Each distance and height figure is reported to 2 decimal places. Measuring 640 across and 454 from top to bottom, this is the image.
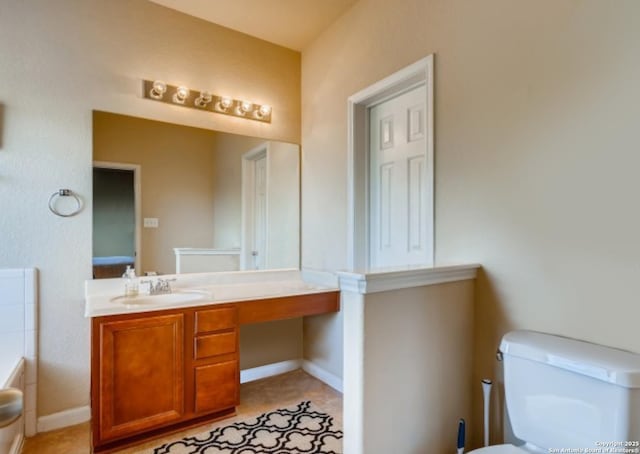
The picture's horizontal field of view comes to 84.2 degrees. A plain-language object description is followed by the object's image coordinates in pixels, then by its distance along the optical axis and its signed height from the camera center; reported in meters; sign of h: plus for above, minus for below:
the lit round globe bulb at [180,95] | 2.44 +0.91
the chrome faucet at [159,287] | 2.31 -0.40
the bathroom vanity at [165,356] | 1.78 -0.71
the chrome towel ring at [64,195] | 2.06 +0.14
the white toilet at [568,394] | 1.06 -0.56
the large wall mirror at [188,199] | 2.26 +0.19
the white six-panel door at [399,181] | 2.13 +0.29
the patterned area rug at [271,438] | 1.87 -1.18
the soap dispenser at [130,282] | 2.23 -0.36
